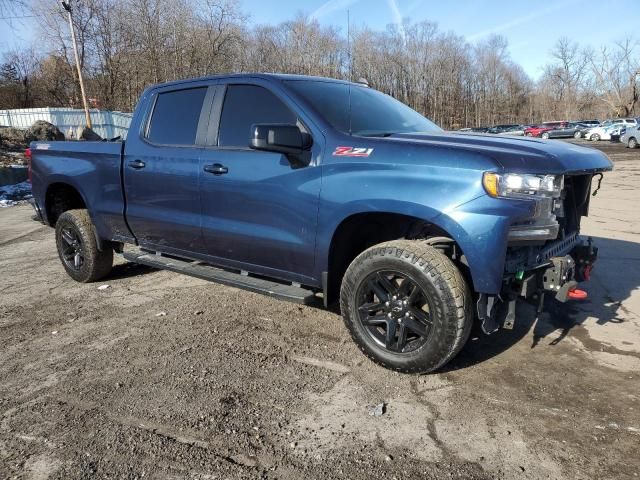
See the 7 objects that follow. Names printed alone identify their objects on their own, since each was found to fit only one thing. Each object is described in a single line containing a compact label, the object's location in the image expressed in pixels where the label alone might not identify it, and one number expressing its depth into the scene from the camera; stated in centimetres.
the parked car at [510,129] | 5298
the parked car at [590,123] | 5466
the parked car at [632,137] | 3281
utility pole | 2634
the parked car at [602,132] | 4297
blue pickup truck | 306
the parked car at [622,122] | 4400
